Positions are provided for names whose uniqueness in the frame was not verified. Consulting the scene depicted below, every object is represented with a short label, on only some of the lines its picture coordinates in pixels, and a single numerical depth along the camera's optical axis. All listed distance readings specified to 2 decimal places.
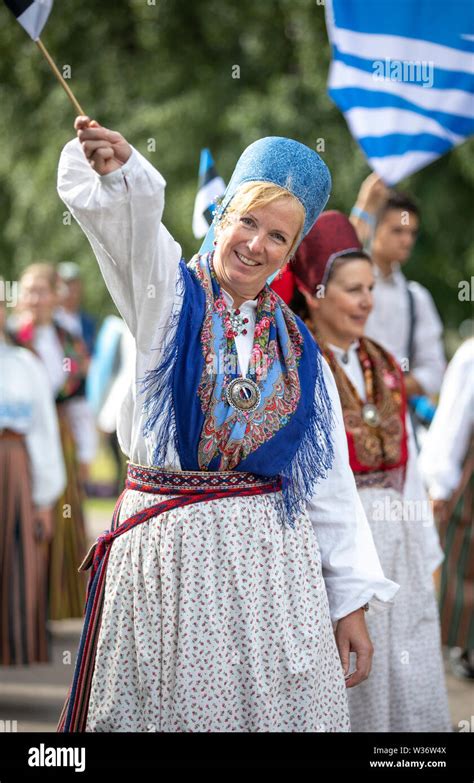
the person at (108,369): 7.95
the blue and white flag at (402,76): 5.03
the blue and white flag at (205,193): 4.07
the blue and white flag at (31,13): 2.99
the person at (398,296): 5.88
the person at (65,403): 7.43
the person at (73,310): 9.66
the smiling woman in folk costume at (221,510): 2.96
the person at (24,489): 6.48
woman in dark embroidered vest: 4.29
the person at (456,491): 6.41
